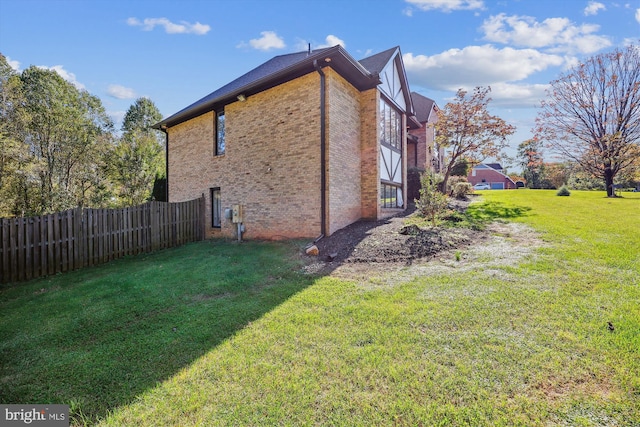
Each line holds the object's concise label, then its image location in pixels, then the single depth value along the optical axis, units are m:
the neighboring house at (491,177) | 51.44
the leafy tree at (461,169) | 20.36
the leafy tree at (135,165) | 21.84
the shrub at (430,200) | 8.83
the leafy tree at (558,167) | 20.87
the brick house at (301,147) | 8.77
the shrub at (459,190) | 17.98
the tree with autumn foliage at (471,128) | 15.11
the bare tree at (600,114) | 17.02
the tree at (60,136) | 17.72
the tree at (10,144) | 15.41
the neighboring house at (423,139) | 19.44
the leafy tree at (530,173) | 46.11
